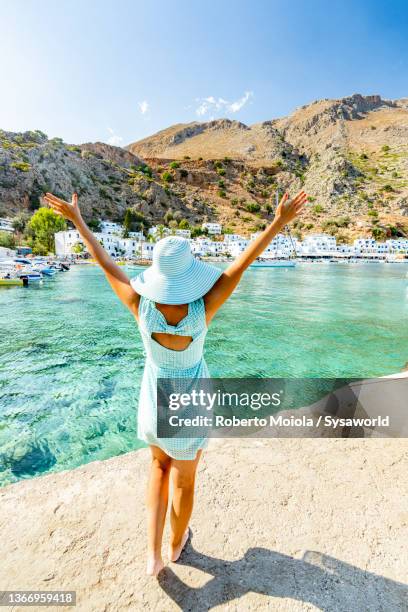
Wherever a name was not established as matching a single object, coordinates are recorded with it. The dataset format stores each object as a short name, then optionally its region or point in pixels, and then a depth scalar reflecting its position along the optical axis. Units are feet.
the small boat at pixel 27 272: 84.59
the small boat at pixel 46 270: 100.36
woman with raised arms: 4.49
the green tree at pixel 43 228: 182.70
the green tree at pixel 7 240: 154.81
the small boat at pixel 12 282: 76.89
